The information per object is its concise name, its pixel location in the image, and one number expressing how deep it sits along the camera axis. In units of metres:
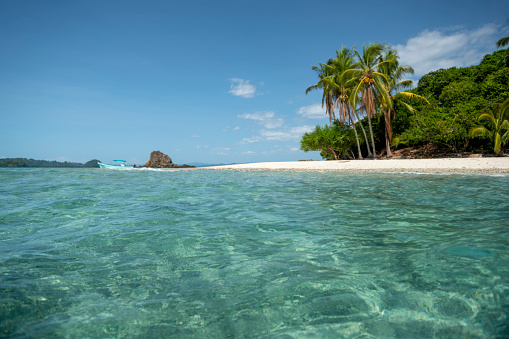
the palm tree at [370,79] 23.94
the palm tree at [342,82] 26.64
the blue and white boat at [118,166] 36.56
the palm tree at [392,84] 26.19
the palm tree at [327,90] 28.53
